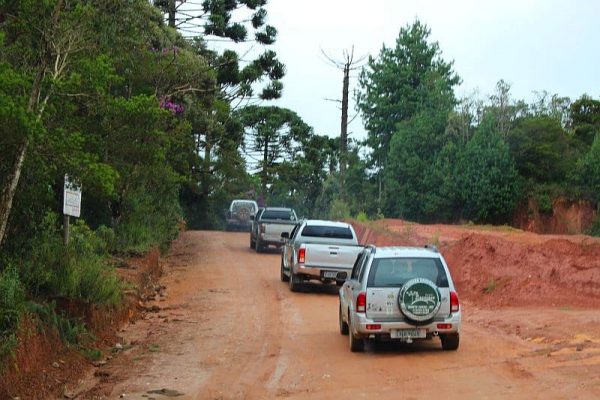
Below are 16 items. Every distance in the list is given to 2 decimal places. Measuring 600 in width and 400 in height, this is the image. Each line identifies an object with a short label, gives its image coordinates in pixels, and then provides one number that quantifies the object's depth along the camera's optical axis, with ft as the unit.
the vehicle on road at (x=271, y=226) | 113.80
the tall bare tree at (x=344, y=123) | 173.58
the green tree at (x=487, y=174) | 144.15
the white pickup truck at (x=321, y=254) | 71.92
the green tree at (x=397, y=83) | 179.73
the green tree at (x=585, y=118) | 168.66
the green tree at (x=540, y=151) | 148.25
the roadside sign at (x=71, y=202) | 51.55
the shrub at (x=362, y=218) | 136.28
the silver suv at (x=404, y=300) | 41.98
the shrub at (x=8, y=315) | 34.27
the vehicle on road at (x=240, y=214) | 163.02
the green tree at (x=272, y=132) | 217.97
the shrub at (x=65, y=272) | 46.80
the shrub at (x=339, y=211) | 151.84
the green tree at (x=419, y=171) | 151.02
